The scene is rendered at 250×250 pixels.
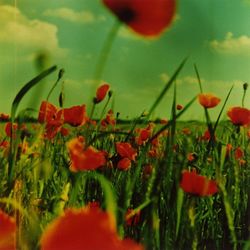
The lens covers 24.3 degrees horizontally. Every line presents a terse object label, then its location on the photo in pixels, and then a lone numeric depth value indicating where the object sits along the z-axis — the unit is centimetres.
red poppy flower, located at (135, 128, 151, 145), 137
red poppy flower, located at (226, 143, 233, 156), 147
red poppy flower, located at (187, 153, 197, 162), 142
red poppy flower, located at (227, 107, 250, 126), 148
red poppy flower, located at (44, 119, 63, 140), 133
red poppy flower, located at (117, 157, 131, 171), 136
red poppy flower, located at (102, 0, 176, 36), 107
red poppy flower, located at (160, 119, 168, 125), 140
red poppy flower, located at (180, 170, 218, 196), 120
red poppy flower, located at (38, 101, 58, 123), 133
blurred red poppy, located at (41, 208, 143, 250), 74
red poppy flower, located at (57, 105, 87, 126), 131
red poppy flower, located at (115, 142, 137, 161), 133
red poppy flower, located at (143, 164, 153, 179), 138
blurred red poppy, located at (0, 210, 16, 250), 92
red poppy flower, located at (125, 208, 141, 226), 130
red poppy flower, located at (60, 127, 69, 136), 139
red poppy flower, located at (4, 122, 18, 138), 133
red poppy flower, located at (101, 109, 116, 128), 139
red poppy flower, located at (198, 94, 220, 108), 141
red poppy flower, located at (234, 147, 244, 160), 153
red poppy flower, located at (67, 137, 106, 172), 115
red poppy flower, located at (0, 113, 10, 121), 135
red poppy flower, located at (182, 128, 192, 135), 146
